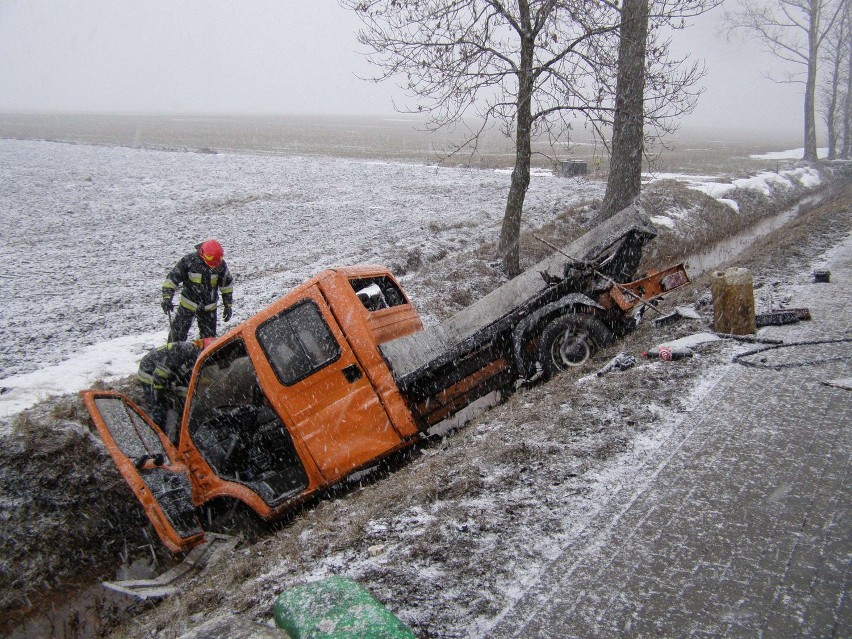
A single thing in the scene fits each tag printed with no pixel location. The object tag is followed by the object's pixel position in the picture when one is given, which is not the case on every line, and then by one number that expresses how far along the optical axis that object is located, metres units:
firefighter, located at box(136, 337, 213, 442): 6.38
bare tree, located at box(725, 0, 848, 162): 30.72
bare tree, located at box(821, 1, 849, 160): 34.38
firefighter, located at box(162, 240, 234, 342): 7.04
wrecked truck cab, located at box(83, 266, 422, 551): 5.16
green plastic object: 2.33
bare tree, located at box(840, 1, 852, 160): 35.15
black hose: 5.36
